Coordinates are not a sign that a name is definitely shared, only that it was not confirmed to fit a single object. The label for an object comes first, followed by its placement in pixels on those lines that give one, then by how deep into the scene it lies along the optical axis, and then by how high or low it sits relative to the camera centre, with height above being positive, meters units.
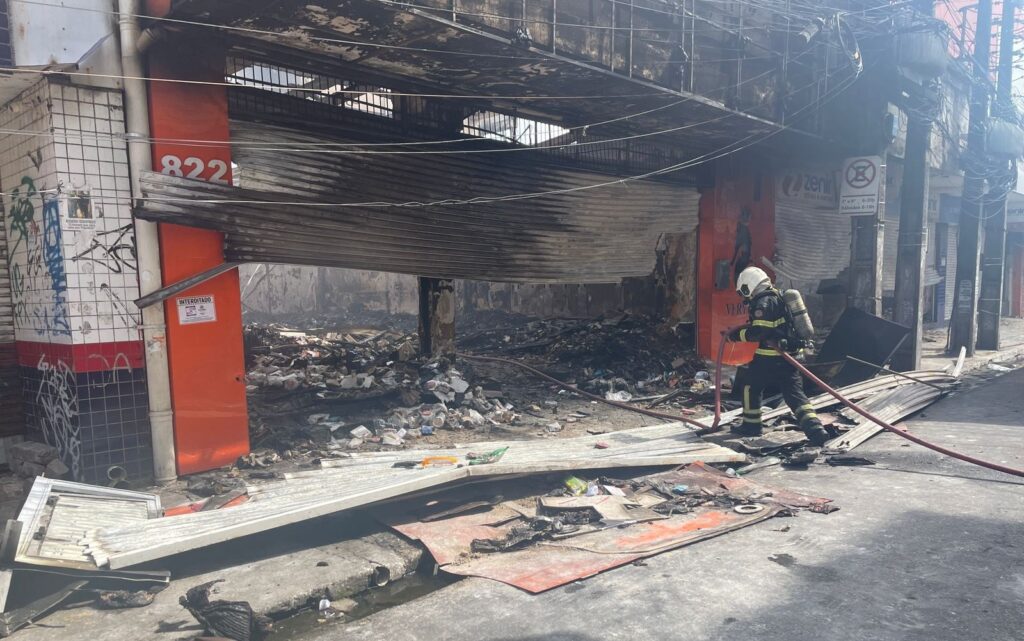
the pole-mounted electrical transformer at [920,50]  10.78 +3.47
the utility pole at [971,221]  13.66 +0.73
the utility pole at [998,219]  13.88 +0.81
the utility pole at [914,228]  11.45 +0.50
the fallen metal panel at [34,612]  3.42 -1.90
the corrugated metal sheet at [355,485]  3.95 -1.72
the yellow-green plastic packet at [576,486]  5.30 -1.90
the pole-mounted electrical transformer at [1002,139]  13.70 +2.46
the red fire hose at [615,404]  7.01 -1.85
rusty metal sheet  4.04 -1.96
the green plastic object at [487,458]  5.53 -1.75
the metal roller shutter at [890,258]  16.22 -0.07
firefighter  6.73 -1.12
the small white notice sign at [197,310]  5.74 -0.41
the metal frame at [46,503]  3.67 -1.60
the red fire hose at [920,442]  5.64 -1.85
